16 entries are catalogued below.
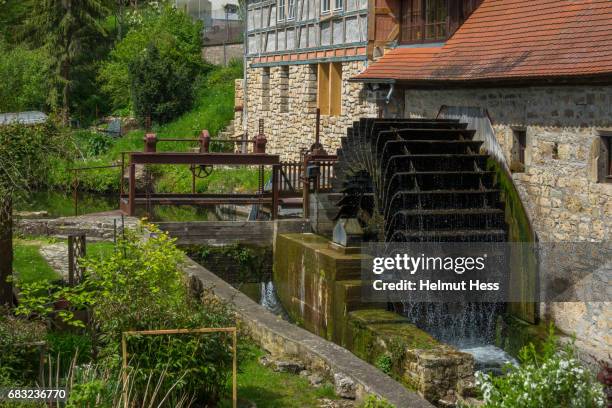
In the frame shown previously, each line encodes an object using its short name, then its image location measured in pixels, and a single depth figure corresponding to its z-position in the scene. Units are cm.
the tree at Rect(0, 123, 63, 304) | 889
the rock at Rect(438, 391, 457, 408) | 969
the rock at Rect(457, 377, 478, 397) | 950
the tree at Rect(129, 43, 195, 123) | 3291
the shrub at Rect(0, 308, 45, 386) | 737
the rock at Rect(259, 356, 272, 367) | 921
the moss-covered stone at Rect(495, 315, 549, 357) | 1235
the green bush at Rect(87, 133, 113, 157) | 3338
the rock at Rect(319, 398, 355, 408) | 807
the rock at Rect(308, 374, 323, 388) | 867
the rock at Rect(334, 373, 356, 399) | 826
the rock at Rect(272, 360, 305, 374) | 905
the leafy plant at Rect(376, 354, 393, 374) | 1062
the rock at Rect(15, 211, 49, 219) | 1952
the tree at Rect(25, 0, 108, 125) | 3622
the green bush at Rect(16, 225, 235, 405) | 717
